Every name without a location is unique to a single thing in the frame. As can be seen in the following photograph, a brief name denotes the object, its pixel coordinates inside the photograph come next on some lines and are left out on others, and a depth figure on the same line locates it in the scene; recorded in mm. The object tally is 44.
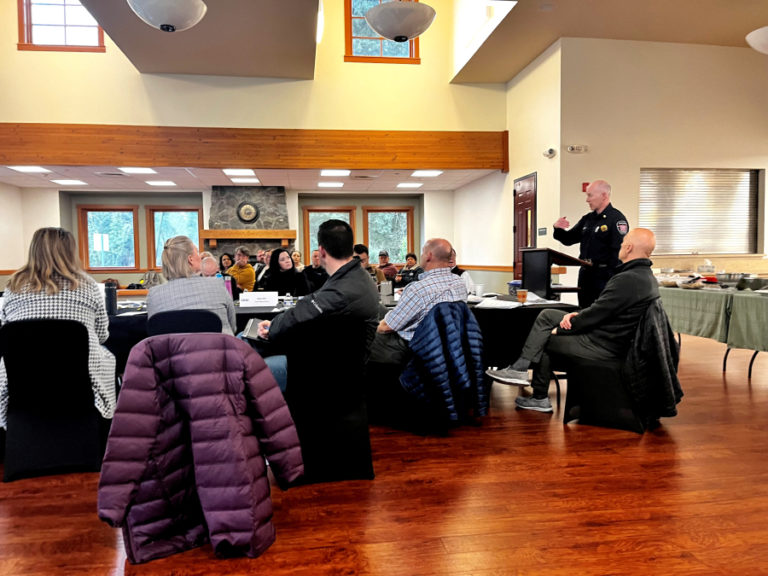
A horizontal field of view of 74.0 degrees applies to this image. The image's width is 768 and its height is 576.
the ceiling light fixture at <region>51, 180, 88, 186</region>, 9422
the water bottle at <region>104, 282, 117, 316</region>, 3234
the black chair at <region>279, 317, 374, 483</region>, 2246
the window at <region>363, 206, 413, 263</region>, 12445
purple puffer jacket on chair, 1638
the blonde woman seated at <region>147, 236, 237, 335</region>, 2566
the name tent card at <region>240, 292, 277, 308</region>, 3695
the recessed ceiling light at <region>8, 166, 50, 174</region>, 7998
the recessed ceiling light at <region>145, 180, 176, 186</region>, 9484
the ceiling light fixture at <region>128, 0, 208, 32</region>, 3977
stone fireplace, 10383
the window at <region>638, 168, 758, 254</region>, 6734
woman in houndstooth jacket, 2389
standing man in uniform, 4172
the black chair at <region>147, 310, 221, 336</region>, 2342
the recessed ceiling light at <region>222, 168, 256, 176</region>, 8303
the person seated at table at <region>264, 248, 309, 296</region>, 5090
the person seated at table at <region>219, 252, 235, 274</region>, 7610
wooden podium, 3793
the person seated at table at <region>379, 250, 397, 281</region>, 7288
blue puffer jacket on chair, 2865
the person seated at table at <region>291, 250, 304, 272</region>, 7095
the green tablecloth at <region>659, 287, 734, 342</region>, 4027
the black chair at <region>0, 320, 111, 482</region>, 2354
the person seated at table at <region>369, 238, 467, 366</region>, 2930
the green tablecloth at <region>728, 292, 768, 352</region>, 3660
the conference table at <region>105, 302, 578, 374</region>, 3479
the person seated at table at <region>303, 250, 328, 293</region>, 5270
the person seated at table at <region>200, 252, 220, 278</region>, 4457
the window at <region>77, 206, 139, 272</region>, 11406
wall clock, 10531
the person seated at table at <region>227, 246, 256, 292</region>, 6453
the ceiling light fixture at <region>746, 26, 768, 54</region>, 4520
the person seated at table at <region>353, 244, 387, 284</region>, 5872
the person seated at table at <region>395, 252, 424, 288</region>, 6933
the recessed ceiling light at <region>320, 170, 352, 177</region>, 8617
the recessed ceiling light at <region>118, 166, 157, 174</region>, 7906
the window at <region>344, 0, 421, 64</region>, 8297
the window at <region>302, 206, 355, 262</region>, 12102
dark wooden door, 7234
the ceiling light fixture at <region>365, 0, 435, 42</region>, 4617
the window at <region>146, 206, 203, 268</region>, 11484
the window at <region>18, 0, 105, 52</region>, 7723
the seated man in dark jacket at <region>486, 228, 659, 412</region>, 2906
